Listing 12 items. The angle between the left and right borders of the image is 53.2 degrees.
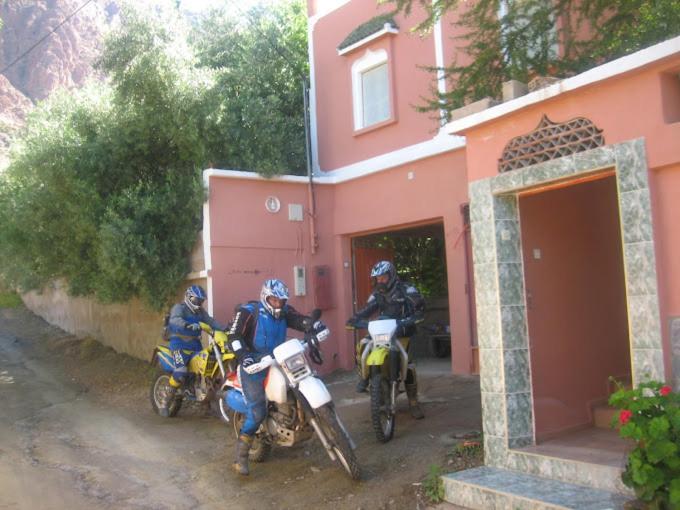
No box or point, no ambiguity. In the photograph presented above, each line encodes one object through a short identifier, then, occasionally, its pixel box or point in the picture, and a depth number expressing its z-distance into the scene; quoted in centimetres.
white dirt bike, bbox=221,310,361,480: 574
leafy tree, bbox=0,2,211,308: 1071
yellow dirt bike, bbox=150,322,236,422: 851
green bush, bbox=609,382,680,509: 379
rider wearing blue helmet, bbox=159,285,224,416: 887
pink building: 452
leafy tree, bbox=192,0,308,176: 1140
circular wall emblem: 1116
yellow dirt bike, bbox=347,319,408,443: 669
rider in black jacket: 739
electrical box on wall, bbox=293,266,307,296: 1123
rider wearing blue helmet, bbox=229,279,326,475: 618
